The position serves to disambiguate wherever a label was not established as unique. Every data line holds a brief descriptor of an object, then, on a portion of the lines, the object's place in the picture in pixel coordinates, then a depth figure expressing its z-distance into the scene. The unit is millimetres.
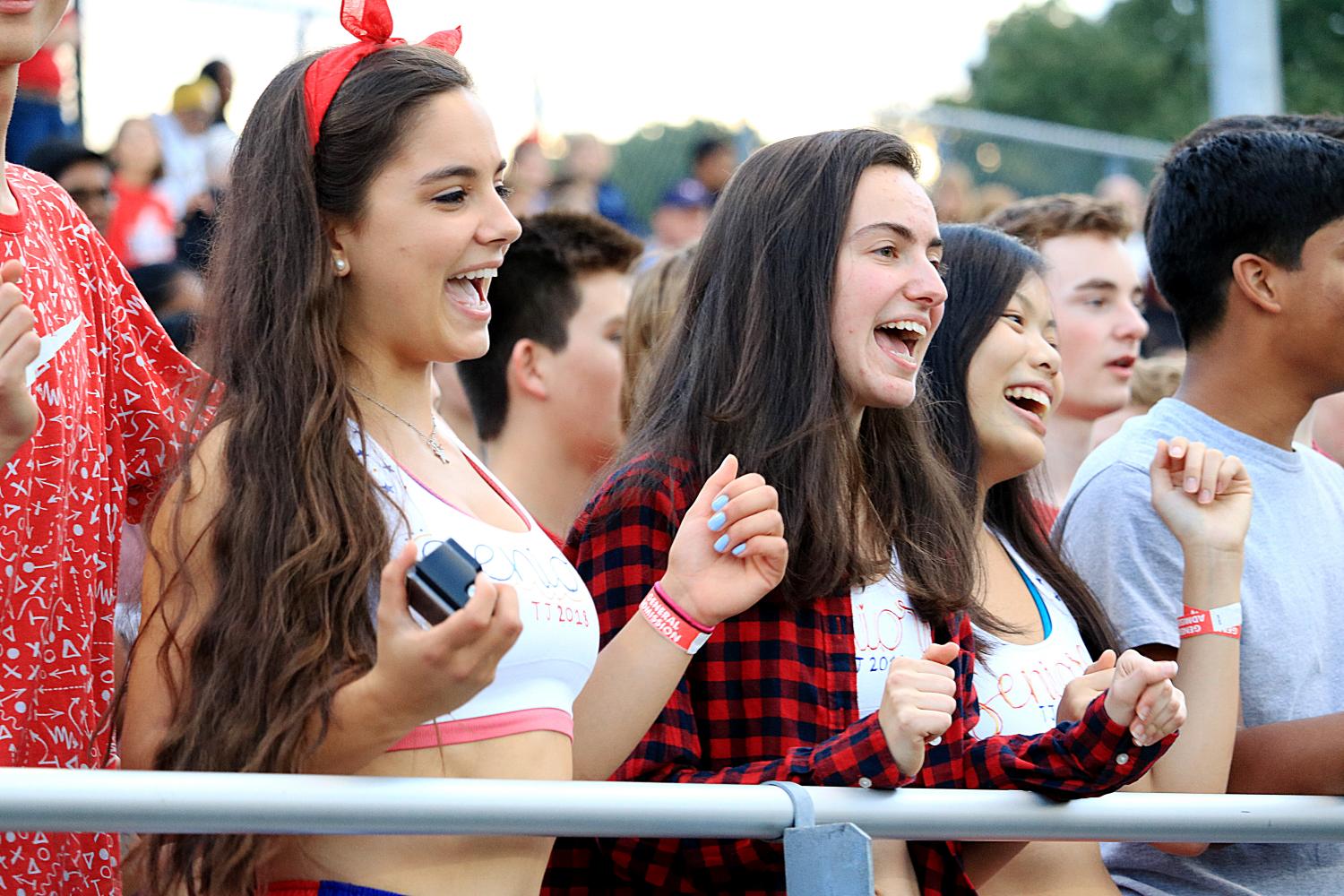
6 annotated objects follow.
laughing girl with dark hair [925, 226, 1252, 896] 5941
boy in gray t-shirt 6426
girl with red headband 4141
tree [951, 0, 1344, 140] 56906
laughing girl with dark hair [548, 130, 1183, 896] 4953
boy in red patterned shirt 4520
